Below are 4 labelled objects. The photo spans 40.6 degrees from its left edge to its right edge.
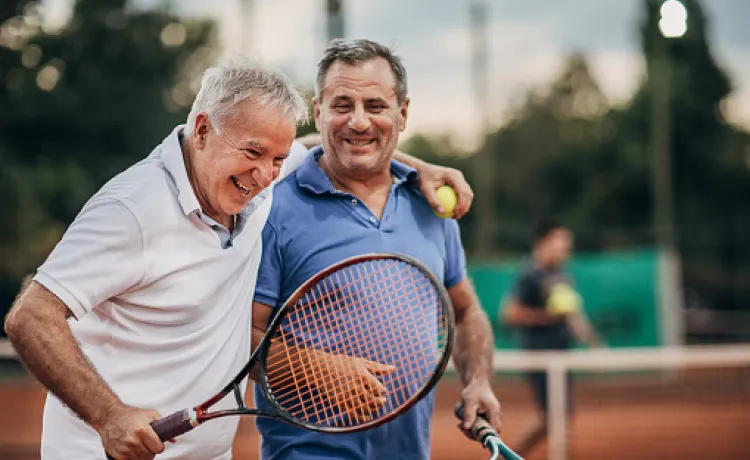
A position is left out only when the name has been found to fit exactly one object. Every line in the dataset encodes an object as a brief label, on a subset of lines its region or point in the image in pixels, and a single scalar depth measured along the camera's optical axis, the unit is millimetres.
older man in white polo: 2336
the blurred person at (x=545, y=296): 7871
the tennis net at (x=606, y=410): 7312
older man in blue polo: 2863
